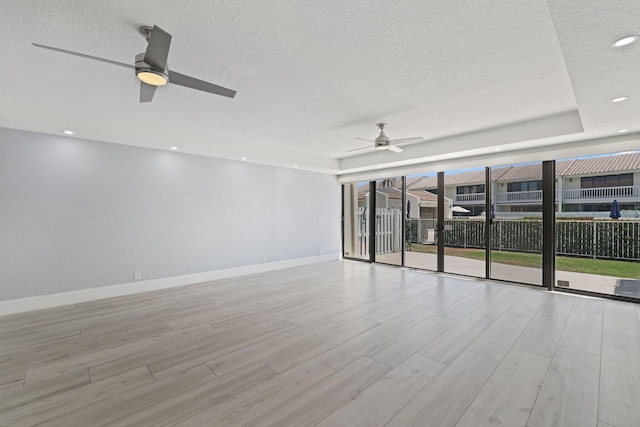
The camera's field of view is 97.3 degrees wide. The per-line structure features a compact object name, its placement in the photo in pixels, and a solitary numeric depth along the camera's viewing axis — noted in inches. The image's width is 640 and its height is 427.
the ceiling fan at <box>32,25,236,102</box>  74.0
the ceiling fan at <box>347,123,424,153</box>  167.0
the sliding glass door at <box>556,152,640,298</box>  166.9
